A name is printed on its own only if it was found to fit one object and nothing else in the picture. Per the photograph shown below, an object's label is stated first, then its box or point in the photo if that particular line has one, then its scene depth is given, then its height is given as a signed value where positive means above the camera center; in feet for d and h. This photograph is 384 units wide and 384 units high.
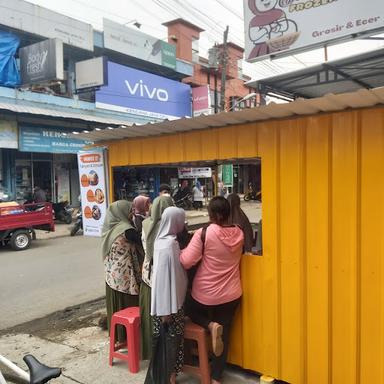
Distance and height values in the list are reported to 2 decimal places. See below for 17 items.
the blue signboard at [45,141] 49.73 +4.29
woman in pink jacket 11.44 -2.74
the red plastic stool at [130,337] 13.23 -5.03
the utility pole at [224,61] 56.76 +15.52
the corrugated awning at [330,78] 19.19 +4.82
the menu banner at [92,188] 19.59 -0.66
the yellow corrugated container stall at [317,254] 10.08 -2.02
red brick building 79.71 +22.50
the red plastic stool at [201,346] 11.76 -4.72
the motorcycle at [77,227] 46.39 -5.50
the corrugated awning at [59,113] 45.93 +7.43
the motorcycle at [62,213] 52.70 -4.52
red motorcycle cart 36.60 -4.01
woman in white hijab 11.19 -2.79
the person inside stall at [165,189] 25.49 -0.86
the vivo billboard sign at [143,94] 59.67 +12.40
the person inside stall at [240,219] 15.71 -1.68
